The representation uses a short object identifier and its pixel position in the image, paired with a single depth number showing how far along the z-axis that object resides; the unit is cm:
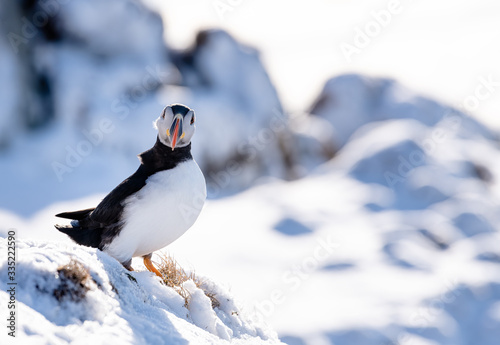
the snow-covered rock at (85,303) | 589
